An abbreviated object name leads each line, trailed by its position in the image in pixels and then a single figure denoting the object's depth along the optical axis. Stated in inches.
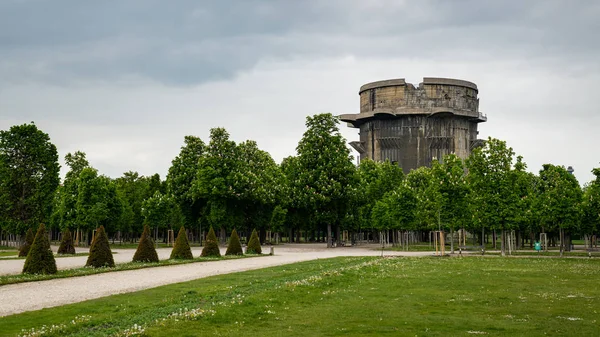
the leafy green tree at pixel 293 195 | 3427.7
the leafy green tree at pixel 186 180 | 3784.5
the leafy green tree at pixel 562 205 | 2502.5
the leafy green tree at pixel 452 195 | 2778.1
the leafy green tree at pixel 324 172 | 3363.7
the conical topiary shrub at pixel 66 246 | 2447.0
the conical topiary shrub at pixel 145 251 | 1900.8
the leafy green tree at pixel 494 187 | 2522.1
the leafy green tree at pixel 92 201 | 3558.6
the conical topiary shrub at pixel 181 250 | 2075.8
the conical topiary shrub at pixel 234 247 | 2410.2
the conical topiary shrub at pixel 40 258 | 1437.0
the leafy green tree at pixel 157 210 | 3978.8
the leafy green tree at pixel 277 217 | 4173.2
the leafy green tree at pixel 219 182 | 3489.2
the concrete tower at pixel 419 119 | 5915.4
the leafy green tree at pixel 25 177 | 3299.7
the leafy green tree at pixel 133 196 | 4414.4
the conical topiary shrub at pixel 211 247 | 2263.8
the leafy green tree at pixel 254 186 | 3535.9
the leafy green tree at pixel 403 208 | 3282.5
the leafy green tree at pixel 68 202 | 3688.5
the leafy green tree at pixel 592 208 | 2428.6
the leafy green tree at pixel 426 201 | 2797.7
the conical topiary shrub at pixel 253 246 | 2616.9
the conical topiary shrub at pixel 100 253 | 1660.9
